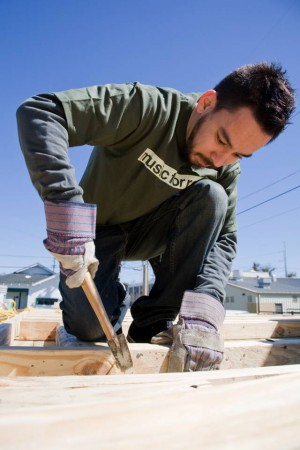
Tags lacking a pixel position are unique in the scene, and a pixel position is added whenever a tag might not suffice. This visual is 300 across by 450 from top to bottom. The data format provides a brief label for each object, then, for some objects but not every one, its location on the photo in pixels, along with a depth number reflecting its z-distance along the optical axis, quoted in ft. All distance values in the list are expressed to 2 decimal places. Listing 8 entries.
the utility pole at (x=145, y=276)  61.93
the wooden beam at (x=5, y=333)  5.94
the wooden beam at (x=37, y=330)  8.48
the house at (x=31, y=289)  102.12
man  4.75
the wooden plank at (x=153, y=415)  1.47
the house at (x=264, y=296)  102.78
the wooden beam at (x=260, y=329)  7.68
